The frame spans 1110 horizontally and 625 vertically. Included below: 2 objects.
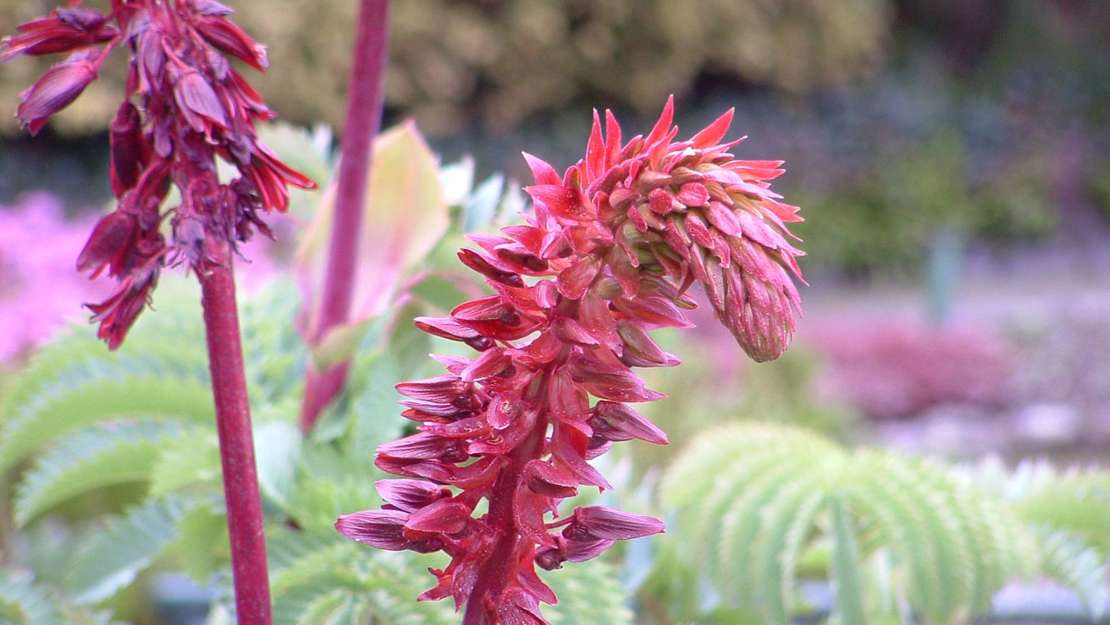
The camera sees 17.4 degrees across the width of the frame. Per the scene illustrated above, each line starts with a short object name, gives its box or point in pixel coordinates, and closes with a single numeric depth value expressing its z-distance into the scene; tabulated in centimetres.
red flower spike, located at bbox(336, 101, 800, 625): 122
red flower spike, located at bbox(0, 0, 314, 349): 126
